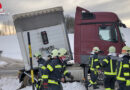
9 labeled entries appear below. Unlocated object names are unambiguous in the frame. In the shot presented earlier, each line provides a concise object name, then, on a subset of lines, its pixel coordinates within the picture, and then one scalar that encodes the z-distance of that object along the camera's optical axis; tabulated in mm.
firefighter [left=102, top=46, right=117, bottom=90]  6555
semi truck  8195
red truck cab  8055
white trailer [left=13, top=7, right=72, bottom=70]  8367
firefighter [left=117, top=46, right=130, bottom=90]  5207
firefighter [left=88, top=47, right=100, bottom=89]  7762
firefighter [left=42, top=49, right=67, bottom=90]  5207
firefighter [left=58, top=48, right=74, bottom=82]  5578
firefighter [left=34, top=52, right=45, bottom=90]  7213
